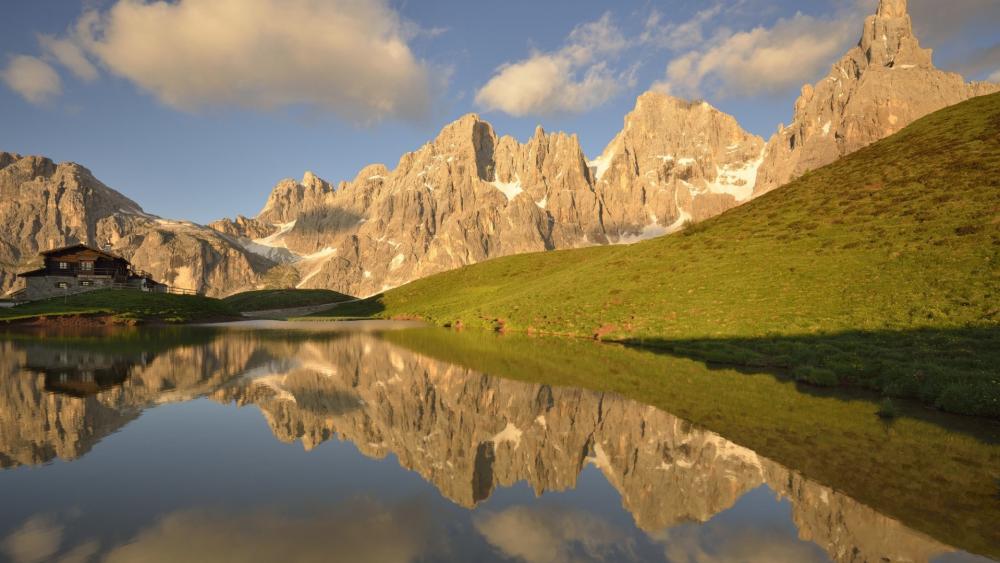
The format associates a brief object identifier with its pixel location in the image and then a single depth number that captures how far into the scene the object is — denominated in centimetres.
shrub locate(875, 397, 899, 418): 1916
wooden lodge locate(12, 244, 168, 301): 9425
